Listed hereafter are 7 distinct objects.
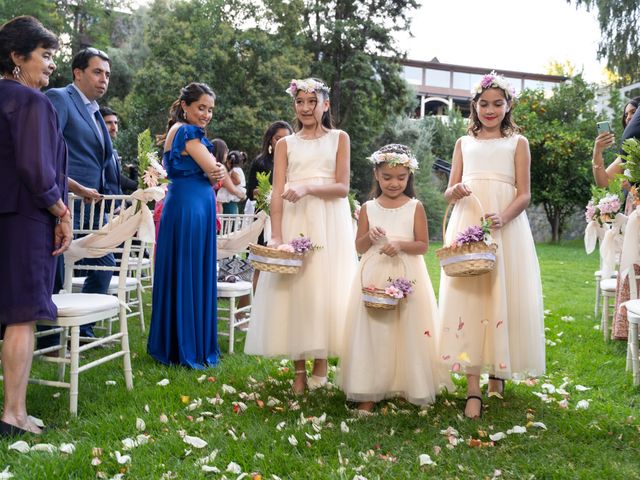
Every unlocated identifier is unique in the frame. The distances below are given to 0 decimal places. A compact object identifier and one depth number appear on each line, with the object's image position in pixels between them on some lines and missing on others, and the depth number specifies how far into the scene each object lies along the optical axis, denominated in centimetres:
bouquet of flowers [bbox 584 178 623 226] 589
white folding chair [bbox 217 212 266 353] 572
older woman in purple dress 336
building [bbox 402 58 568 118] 3812
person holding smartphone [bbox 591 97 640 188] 574
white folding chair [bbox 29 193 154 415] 371
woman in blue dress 505
